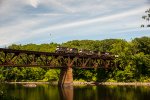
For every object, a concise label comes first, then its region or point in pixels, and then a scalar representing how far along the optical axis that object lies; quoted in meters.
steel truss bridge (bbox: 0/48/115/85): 58.33
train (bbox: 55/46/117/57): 72.44
